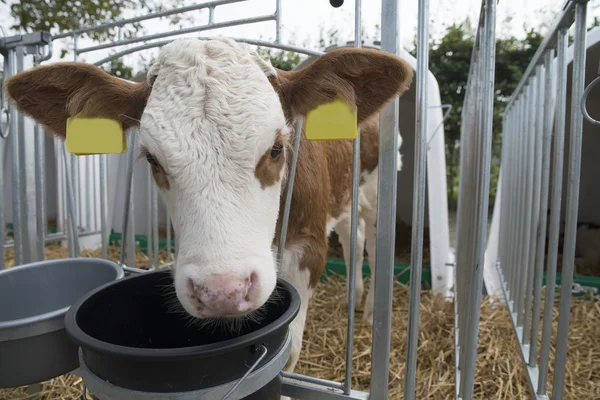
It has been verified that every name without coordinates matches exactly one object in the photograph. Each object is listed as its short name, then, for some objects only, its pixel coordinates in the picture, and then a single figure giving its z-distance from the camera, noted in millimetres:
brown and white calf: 403
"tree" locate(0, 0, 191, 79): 3616
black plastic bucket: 368
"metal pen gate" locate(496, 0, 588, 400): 476
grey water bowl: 478
